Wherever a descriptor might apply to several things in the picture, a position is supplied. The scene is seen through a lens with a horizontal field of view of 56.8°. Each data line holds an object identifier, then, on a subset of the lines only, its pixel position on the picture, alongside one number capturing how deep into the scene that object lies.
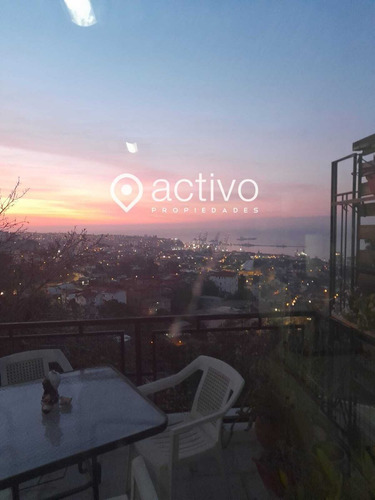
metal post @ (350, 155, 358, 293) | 3.21
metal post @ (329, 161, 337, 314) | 3.35
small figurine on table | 1.76
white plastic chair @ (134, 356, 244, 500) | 1.79
